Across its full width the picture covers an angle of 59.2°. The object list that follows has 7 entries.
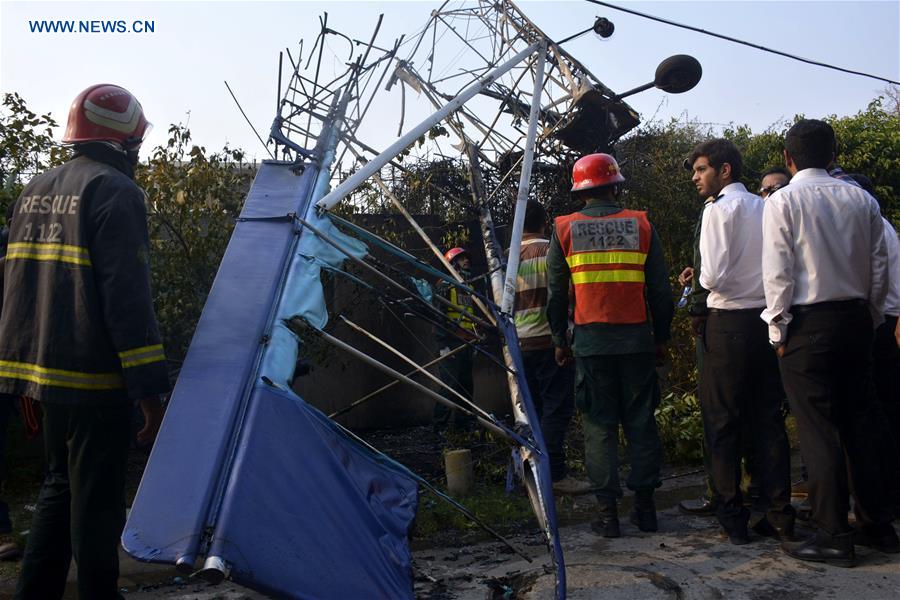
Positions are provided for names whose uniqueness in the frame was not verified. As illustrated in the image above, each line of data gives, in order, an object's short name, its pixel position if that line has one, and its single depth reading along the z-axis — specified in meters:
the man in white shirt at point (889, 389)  4.05
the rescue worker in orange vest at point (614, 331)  4.34
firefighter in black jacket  2.81
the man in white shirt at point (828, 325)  3.58
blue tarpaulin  2.21
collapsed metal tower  2.21
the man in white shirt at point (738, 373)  4.03
